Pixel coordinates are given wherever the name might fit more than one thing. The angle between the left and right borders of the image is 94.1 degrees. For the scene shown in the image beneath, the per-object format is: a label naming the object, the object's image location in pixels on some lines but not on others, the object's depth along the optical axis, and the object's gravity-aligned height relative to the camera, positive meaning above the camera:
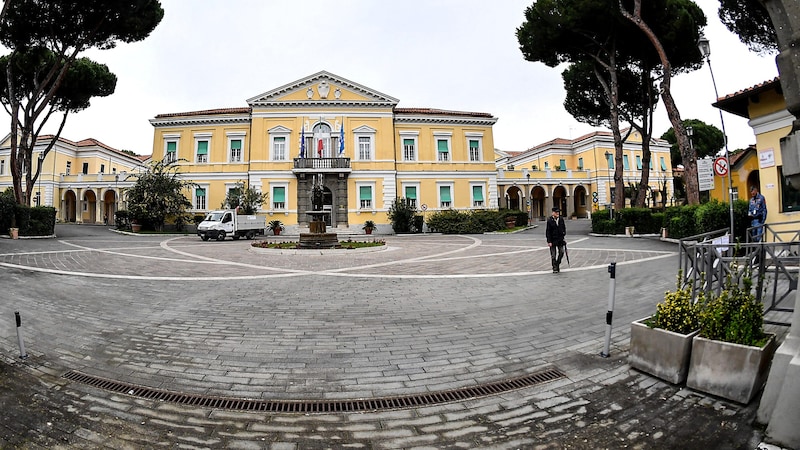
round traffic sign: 10.71 +1.50
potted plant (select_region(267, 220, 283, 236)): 30.37 +0.20
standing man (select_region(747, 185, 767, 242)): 10.56 +0.24
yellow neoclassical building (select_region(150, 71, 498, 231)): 32.03 +6.70
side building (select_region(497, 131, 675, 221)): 41.84 +5.27
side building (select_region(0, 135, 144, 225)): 39.53 +5.42
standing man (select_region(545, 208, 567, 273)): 9.80 -0.36
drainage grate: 3.22 -1.55
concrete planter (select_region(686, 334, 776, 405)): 3.02 -1.28
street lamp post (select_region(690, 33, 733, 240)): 11.04 +5.10
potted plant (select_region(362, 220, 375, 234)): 30.59 +0.01
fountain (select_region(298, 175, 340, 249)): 16.31 -0.45
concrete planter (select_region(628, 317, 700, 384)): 3.42 -1.28
